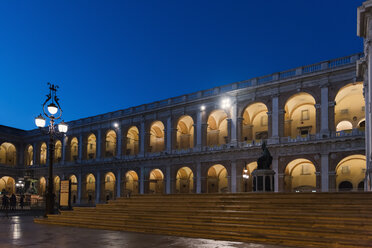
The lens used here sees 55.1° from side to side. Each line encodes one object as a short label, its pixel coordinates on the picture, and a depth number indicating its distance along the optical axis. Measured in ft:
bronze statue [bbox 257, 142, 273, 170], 70.74
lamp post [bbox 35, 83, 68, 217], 55.47
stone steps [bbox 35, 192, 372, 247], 33.40
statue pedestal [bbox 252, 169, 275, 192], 69.67
